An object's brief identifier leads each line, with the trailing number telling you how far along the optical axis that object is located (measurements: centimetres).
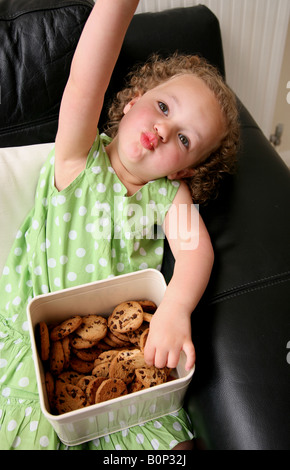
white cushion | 89
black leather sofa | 65
